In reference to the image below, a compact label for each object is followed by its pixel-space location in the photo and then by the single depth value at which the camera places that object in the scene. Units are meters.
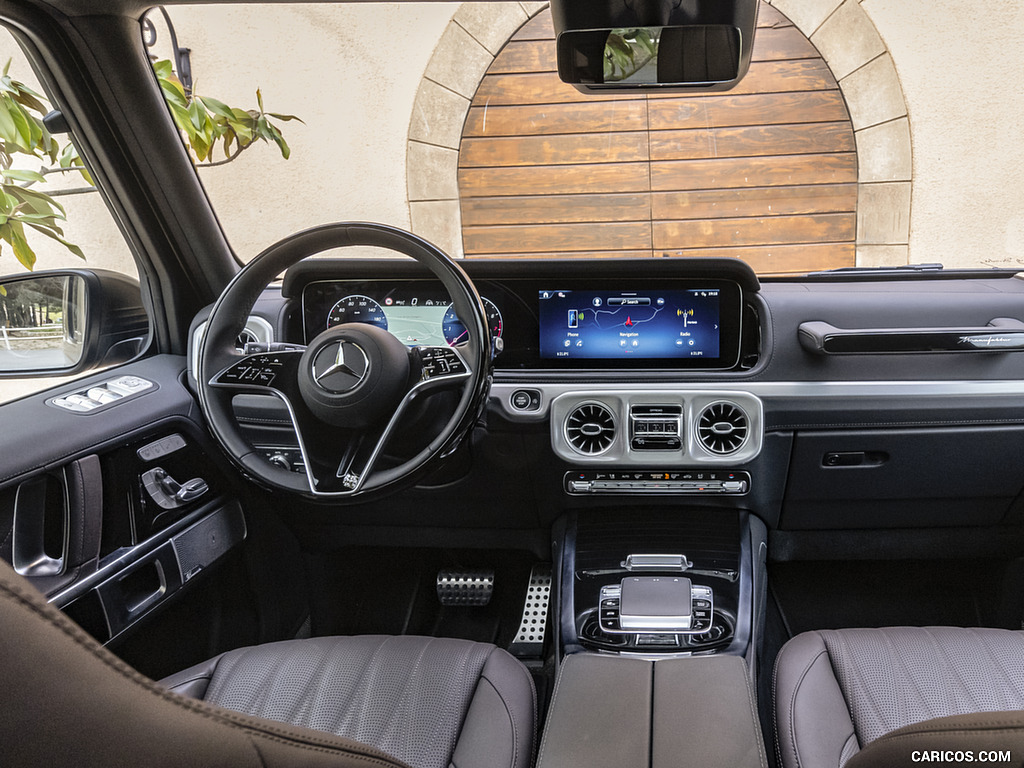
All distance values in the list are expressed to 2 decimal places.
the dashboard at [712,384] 1.92
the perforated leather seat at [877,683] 1.31
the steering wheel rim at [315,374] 1.45
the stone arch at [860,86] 2.77
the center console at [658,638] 1.32
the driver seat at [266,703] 0.40
